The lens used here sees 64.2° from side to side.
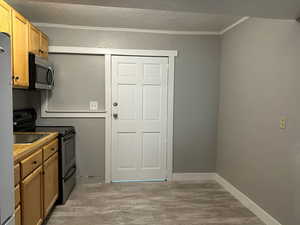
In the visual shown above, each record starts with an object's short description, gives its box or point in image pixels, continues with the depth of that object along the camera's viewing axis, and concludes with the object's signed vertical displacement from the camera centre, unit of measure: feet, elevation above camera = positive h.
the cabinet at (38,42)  9.38 +2.50
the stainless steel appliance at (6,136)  4.39 -0.67
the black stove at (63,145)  9.89 -1.97
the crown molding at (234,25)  10.37 +3.72
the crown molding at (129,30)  11.70 +3.72
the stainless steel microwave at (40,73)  9.00 +1.14
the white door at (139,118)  12.56 -0.83
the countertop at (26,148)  6.01 -1.34
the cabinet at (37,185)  6.25 -2.62
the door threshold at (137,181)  12.83 -4.24
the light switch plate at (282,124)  7.83 -0.63
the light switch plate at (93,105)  12.36 -0.20
